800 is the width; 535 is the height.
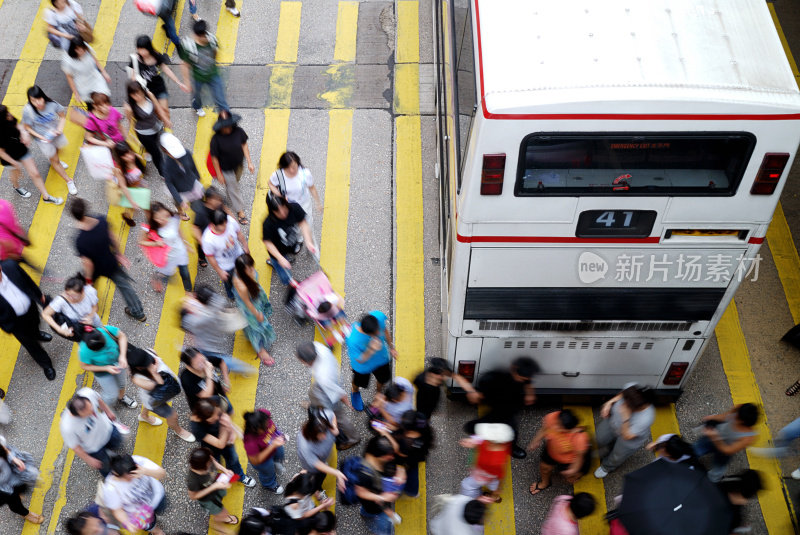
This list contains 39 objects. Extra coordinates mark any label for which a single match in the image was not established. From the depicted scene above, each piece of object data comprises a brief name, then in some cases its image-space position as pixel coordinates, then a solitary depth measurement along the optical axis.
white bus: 4.96
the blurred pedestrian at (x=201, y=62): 8.93
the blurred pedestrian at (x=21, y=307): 7.08
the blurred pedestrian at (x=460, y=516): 5.22
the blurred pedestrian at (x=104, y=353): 6.46
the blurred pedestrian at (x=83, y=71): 9.11
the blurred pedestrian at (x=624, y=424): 6.05
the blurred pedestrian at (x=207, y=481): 5.65
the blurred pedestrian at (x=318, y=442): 6.04
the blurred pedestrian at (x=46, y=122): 8.59
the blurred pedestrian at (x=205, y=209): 7.44
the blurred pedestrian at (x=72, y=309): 6.86
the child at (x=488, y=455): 5.91
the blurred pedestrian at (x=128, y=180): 8.05
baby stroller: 7.30
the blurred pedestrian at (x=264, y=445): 5.95
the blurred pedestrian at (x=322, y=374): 6.24
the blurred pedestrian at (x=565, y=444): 6.09
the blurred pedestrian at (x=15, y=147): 8.44
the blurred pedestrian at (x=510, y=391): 6.46
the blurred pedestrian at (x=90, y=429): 5.95
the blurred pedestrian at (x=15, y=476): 6.18
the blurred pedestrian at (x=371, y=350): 6.42
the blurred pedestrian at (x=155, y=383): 6.49
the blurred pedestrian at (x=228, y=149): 8.25
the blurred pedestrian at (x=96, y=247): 7.21
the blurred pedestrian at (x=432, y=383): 6.35
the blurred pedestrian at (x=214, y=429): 6.00
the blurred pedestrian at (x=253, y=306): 7.08
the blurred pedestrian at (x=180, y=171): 7.97
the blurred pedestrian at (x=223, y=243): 7.16
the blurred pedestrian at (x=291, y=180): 7.63
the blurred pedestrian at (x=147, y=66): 9.07
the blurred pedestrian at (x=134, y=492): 5.65
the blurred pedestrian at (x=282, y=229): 7.60
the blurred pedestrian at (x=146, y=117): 8.49
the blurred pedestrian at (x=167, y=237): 7.36
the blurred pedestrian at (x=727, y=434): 5.80
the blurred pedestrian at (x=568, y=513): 5.42
